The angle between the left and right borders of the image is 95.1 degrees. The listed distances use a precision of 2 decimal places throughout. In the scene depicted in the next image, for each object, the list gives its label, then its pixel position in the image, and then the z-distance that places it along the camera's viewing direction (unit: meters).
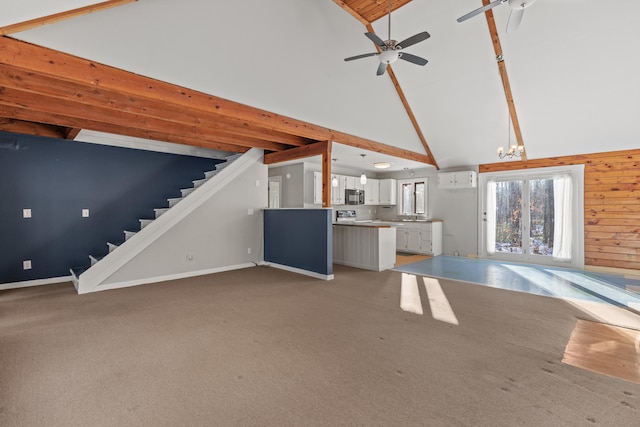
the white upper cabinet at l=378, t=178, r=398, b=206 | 9.15
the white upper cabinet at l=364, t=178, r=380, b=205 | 8.92
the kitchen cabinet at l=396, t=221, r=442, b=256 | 7.79
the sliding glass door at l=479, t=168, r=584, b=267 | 6.33
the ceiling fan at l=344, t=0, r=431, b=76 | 3.35
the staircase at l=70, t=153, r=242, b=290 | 4.66
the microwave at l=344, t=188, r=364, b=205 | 8.28
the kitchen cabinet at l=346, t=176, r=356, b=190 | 8.36
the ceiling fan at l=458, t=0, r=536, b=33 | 2.91
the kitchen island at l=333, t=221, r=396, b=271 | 5.88
